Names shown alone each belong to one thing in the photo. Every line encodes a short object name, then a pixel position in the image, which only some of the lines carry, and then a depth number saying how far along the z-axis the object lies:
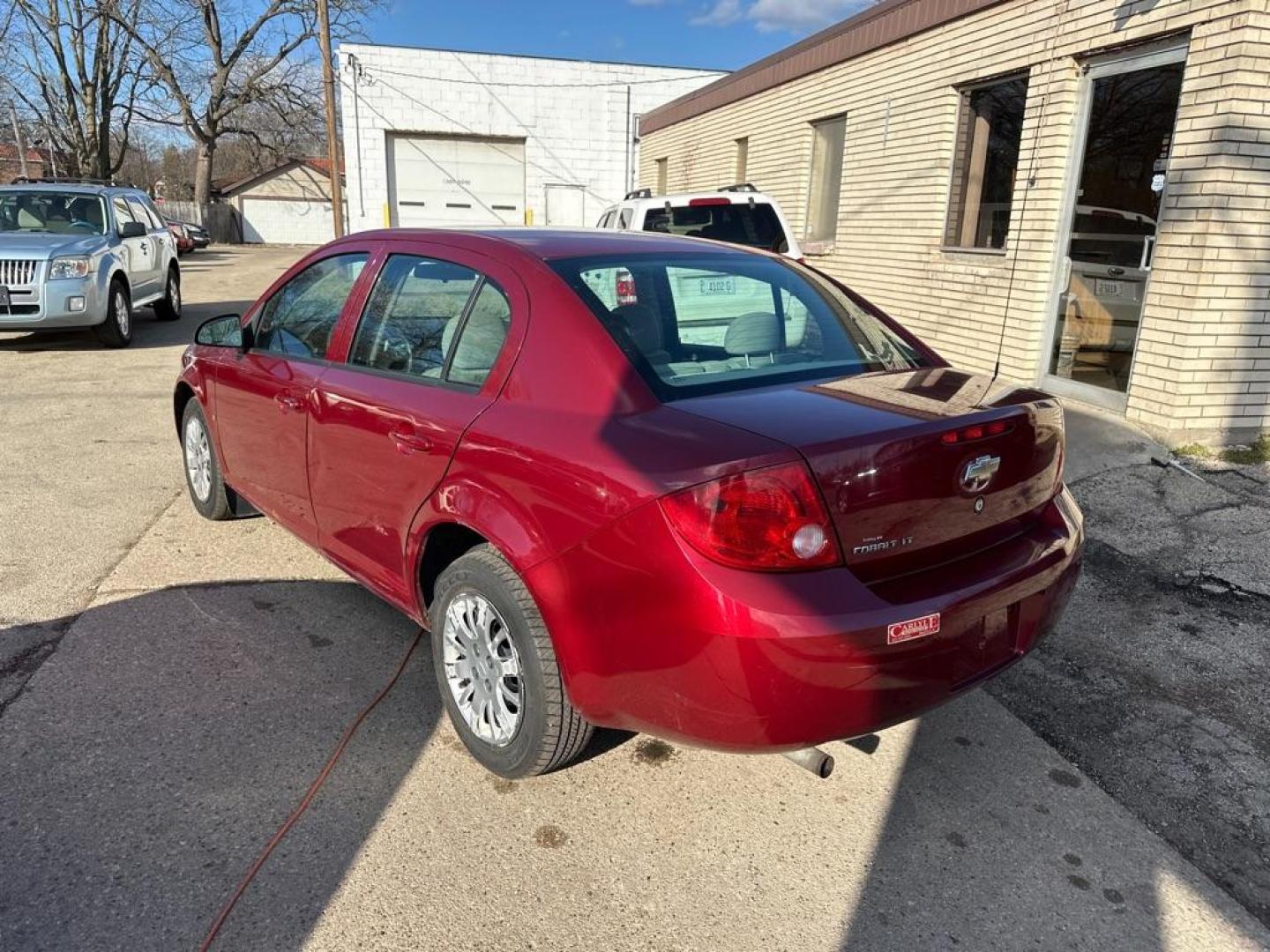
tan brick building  5.85
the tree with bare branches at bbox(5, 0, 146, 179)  37.25
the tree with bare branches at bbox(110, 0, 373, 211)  41.59
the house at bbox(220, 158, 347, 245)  52.69
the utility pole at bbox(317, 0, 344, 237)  21.09
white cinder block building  22.97
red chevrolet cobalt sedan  2.19
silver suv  9.66
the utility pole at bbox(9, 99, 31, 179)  39.22
